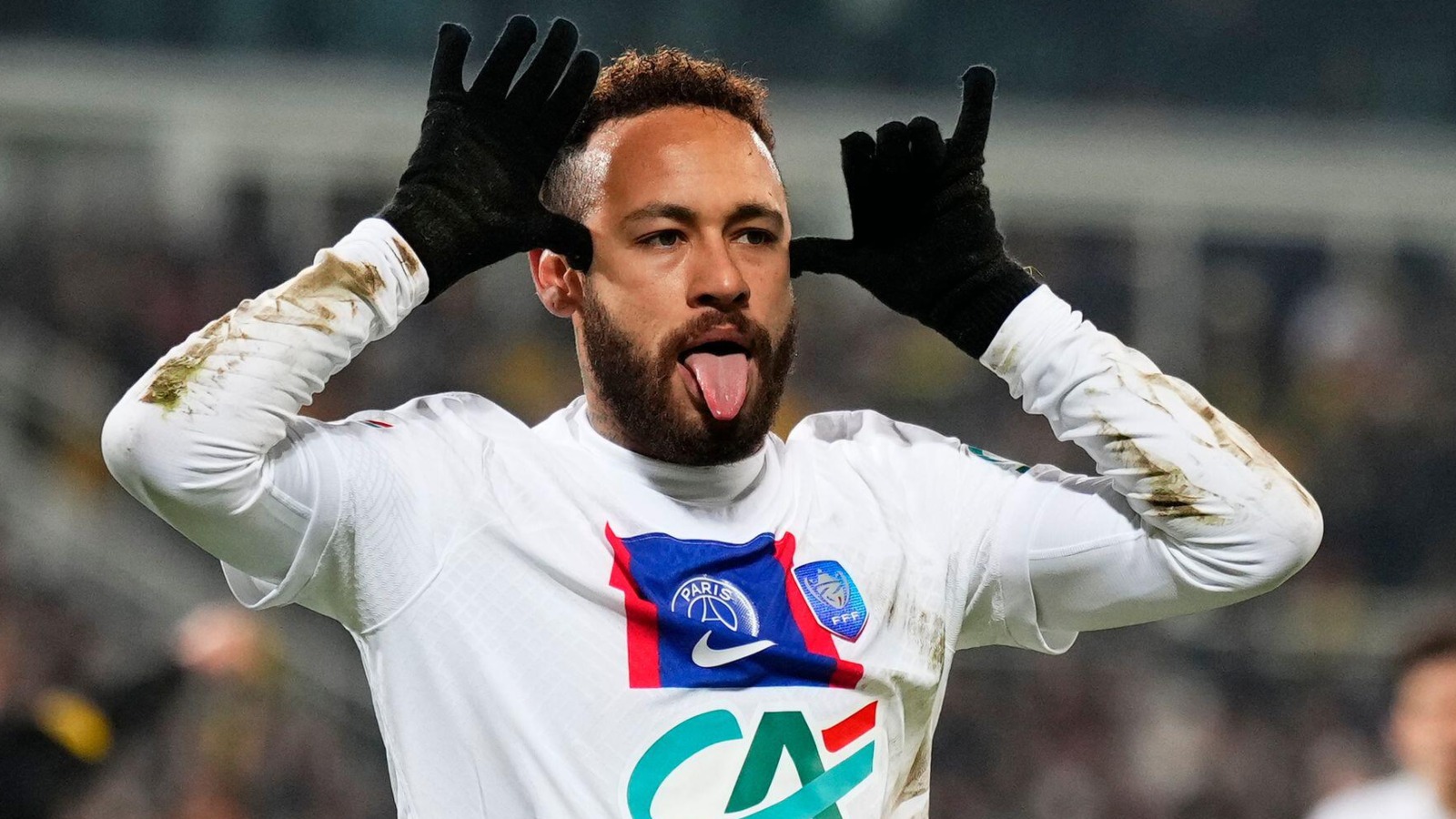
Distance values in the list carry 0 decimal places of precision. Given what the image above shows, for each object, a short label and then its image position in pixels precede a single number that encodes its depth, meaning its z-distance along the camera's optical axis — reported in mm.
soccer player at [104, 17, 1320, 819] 4531
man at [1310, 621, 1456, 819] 8398
